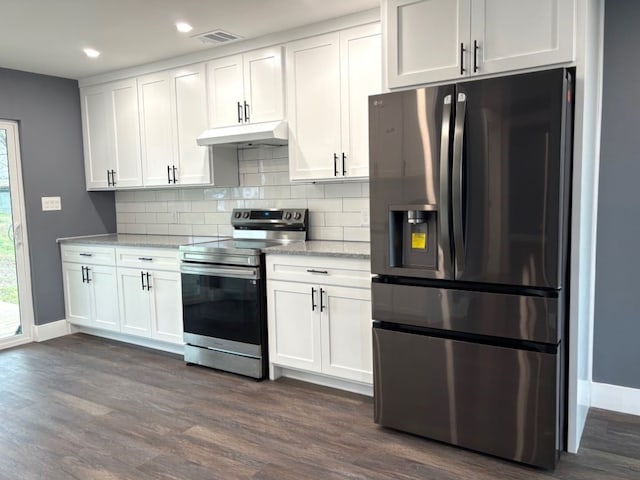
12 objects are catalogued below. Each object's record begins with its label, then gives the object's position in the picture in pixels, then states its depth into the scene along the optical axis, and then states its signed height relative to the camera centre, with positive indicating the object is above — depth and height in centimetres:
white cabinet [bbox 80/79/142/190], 447 +64
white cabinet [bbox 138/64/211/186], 401 +64
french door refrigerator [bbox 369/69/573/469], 212 -28
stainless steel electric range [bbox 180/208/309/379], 337 -70
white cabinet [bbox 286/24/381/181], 318 +66
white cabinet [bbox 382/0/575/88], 219 +75
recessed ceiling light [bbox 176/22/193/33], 326 +118
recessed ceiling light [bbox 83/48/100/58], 380 +119
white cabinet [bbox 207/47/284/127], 356 +84
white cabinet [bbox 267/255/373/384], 300 -75
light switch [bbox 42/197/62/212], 457 +0
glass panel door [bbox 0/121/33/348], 436 -41
